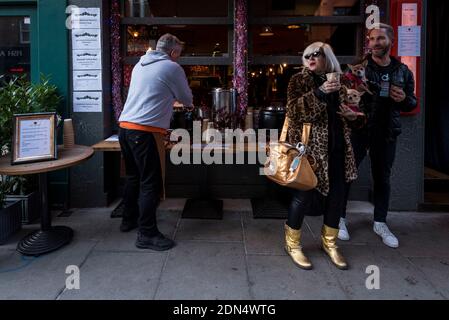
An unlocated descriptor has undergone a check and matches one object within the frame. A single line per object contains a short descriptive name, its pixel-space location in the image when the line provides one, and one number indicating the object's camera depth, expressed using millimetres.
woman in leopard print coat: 3223
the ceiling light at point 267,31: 5215
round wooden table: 3490
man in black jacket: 3754
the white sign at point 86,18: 4734
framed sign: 3559
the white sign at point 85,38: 4768
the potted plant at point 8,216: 3979
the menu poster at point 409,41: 4645
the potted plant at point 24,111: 3953
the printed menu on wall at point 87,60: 4762
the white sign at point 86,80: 4816
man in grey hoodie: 3613
